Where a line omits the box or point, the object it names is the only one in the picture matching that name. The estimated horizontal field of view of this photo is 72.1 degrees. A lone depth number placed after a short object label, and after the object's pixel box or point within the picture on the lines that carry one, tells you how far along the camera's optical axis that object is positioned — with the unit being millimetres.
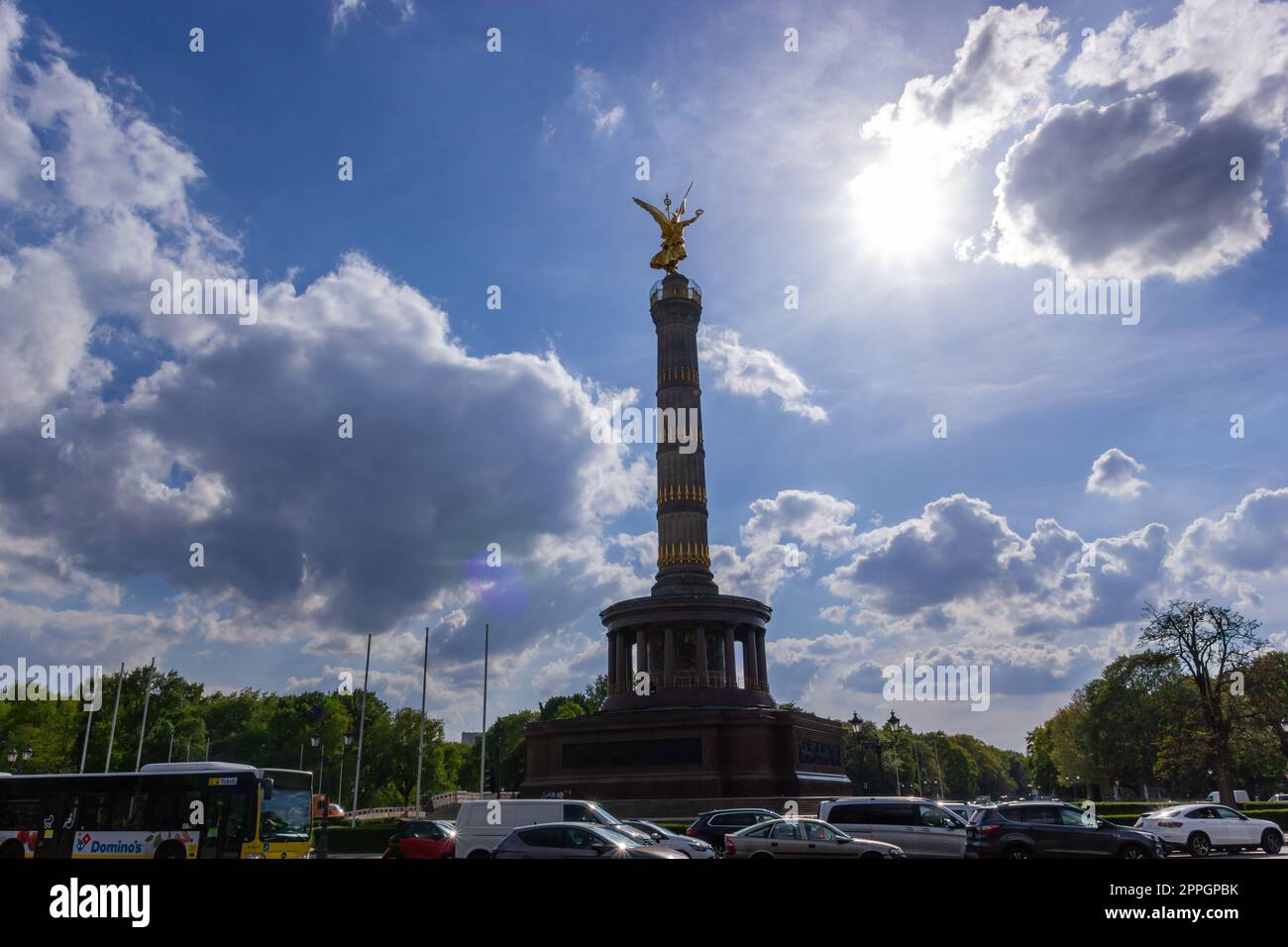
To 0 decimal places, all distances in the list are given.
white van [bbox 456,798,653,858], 22250
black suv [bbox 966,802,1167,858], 20172
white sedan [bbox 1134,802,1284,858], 26031
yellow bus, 23203
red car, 24031
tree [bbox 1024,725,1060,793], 130962
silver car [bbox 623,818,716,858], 22067
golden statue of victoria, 66312
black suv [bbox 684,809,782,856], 27297
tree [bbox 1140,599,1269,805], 47625
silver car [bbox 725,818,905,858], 19484
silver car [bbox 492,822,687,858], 16859
